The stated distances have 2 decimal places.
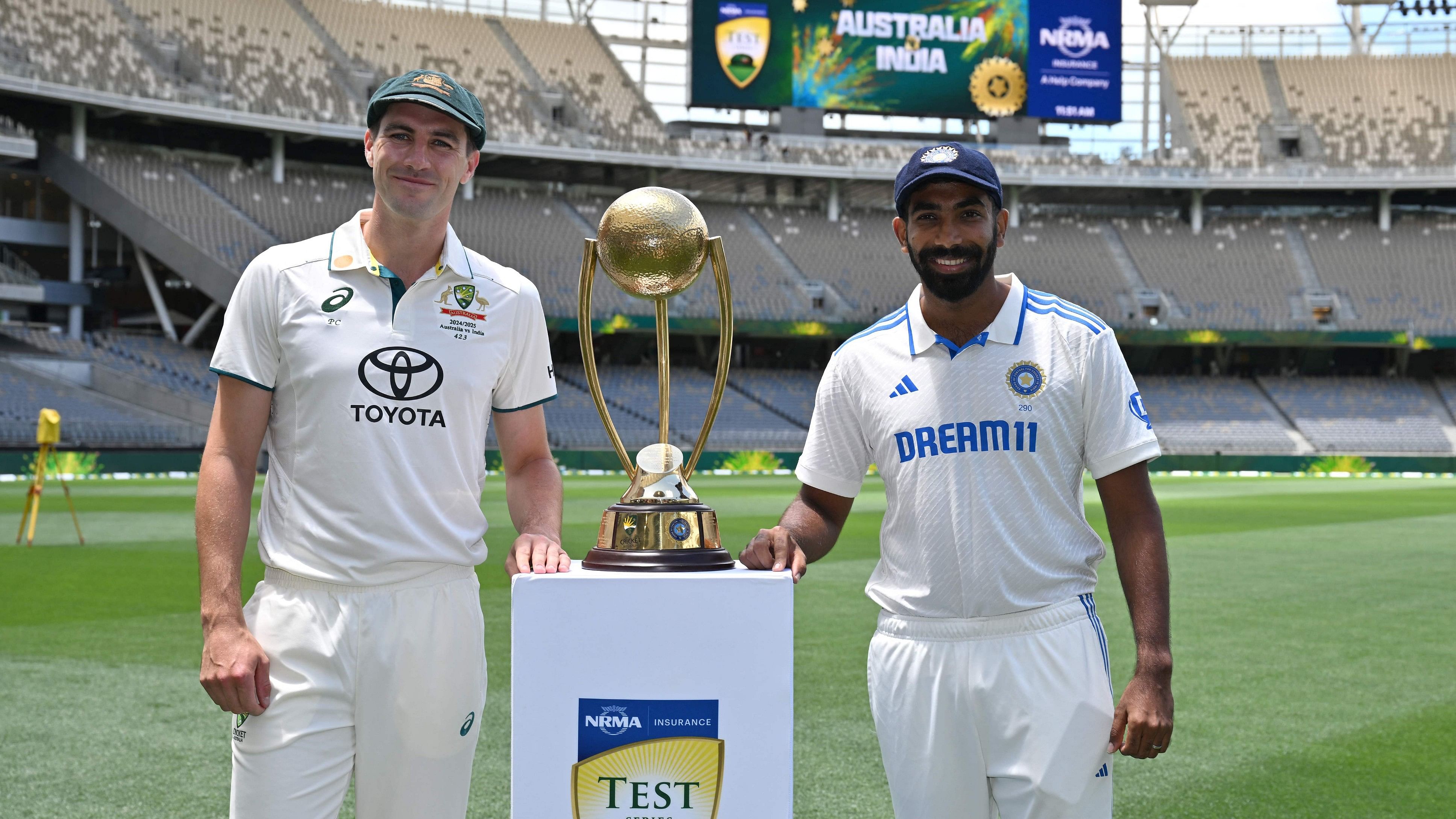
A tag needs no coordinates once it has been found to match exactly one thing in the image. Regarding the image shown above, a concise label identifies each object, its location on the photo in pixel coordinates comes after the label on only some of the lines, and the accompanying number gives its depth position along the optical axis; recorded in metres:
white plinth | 2.50
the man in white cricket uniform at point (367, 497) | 2.63
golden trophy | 2.64
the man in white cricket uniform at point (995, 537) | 2.74
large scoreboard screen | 42.78
